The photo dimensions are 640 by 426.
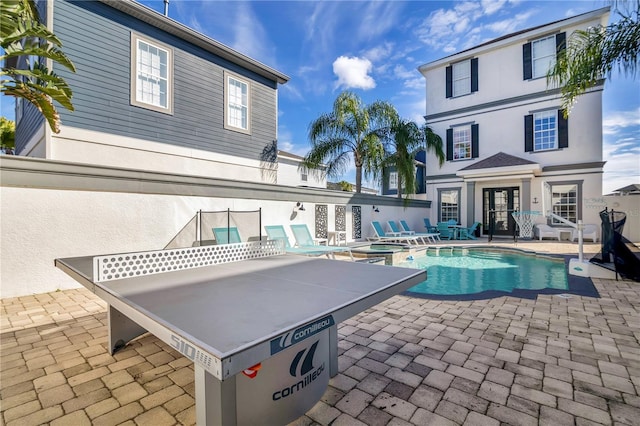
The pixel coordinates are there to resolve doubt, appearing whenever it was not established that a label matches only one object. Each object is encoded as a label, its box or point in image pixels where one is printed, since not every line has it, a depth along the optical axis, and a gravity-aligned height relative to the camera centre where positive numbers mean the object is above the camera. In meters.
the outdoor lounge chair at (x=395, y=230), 14.01 -0.78
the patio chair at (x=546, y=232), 13.80 -0.88
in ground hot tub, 8.96 -1.27
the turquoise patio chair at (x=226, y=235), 7.42 -0.55
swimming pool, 6.86 -1.67
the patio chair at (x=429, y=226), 16.82 -0.72
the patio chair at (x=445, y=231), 15.88 -0.95
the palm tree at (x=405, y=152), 14.56 +3.19
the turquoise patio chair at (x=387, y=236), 12.63 -1.00
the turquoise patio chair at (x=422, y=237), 14.53 -1.03
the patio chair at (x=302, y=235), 9.09 -0.68
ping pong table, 1.24 -0.54
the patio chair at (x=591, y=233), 12.90 -0.87
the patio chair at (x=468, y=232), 15.24 -0.98
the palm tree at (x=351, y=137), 13.53 +3.65
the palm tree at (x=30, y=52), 4.04 +2.52
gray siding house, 7.28 +3.55
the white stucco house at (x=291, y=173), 18.33 +2.68
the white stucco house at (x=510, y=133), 13.77 +4.28
